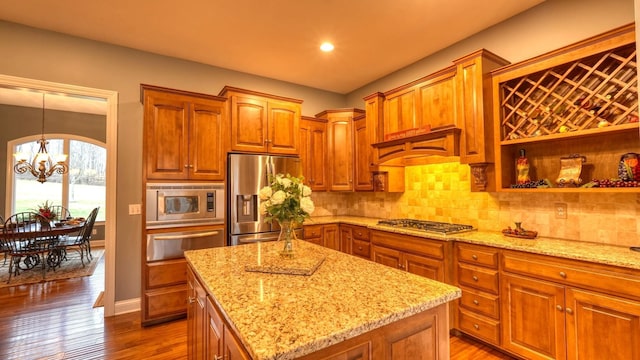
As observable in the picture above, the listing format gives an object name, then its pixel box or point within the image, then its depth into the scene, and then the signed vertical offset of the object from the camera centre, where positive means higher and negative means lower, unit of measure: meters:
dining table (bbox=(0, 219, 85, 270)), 4.11 -0.66
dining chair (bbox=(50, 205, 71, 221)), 6.26 -0.49
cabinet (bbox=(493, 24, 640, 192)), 2.01 +0.52
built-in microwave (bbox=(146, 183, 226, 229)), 2.89 -0.17
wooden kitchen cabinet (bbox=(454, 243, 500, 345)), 2.30 -0.89
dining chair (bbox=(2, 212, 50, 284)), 4.11 -0.85
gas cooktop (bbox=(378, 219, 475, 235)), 2.75 -0.43
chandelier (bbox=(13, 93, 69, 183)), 4.90 +0.40
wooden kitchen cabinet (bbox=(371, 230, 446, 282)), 2.65 -0.69
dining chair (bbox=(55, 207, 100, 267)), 4.86 -0.89
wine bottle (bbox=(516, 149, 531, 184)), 2.51 +0.12
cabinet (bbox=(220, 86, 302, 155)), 3.37 +0.79
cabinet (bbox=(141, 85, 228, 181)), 2.92 +0.56
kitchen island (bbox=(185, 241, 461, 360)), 0.86 -0.44
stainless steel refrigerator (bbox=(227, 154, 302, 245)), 3.27 -0.11
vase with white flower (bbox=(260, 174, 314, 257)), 1.57 -0.08
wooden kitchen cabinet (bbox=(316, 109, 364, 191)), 4.20 +0.55
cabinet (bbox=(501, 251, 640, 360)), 1.70 -0.82
